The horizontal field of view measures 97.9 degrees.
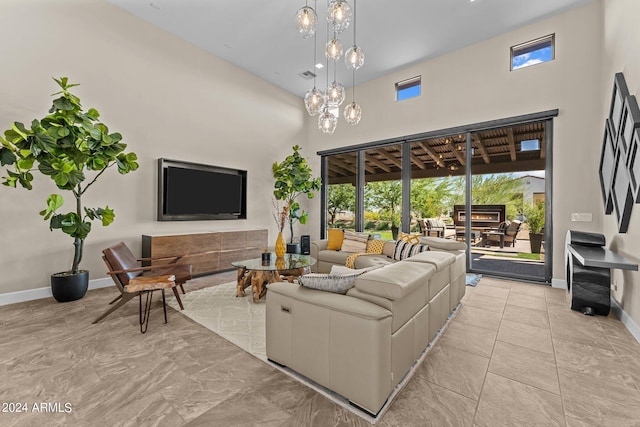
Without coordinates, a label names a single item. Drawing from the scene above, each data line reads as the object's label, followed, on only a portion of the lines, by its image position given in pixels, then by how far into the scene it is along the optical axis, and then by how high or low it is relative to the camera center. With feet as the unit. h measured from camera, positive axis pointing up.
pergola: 15.70 +3.87
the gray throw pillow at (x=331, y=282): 6.08 -1.53
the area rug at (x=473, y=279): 14.78 -3.61
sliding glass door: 15.48 +1.58
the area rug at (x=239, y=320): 5.97 -3.79
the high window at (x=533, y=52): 14.94 +9.03
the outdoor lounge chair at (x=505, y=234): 16.39 -1.15
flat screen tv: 15.89 +1.26
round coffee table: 11.60 -2.71
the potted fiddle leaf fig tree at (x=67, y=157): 10.02 +2.08
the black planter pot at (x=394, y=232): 20.83 -1.38
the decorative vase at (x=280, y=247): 13.43 -1.67
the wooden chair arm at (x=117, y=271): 9.40 -2.07
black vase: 21.62 -2.76
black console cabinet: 9.94 -2.33
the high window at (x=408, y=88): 19.48 +9.01
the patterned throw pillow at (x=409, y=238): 14.20 -1.26
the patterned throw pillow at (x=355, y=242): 15.67 -1.68
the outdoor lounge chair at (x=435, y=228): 18.28 -0.98
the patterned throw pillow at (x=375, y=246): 15.05 -1.81
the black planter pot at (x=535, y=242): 15.52 -1.50
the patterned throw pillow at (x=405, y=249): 13.38 -1.74
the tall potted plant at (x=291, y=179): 21.42 +2.60
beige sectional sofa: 5.07 -2.39
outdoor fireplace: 16.83 -0.04
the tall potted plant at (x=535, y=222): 15.35 -0.40
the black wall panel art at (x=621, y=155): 8.92 +2.24
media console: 14.39 -2.03
